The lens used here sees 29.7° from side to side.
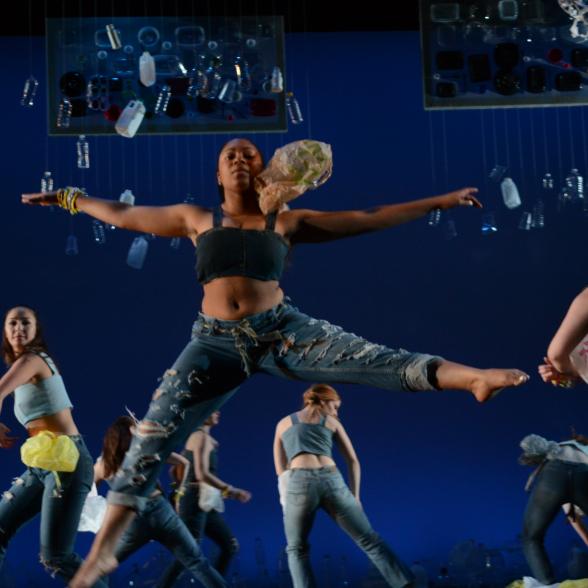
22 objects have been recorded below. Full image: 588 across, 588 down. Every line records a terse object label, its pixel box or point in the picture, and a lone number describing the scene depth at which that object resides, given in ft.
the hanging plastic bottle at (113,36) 27.96
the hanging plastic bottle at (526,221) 30.66
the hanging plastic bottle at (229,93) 27.78
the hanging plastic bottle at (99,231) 29.01
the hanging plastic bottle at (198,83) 27.76
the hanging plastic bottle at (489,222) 28.99
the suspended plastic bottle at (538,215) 30.25
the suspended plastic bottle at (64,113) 28.07
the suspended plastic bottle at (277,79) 27.58
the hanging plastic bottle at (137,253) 29.32
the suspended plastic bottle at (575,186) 30.35
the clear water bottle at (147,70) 27.66
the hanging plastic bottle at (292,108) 28.53
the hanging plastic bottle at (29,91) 26.70
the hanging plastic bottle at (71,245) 28.49
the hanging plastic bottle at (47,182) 25.96
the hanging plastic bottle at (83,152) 29.70
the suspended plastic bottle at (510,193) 28.91
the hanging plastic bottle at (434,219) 29.84
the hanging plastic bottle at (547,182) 29.99
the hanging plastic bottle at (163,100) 28.09
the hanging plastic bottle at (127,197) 25.83
